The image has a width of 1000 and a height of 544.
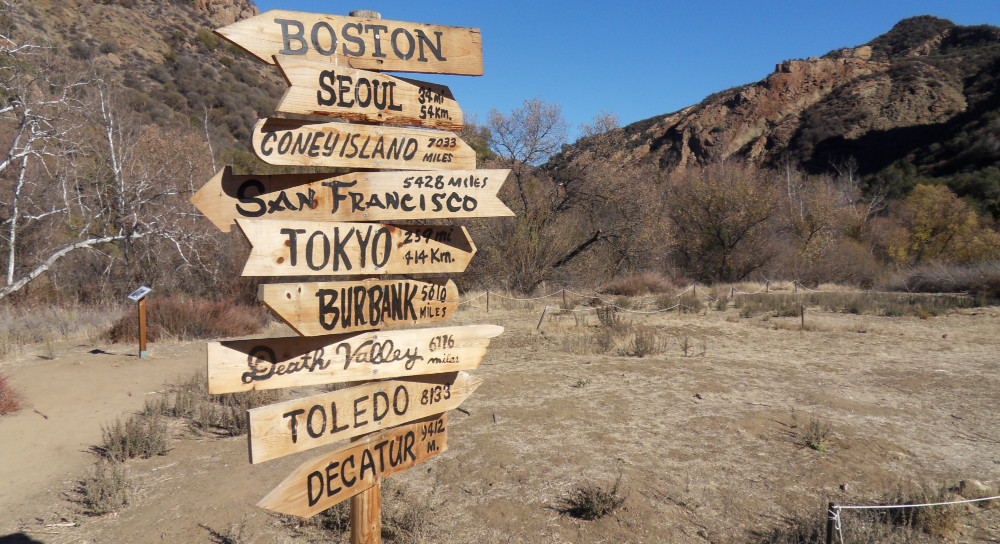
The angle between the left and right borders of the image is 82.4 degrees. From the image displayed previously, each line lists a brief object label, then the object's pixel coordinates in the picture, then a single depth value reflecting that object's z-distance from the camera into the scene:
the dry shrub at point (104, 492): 4.14
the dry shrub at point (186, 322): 10.77
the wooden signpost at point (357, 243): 2.05
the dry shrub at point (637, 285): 20.97
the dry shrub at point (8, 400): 6.37
